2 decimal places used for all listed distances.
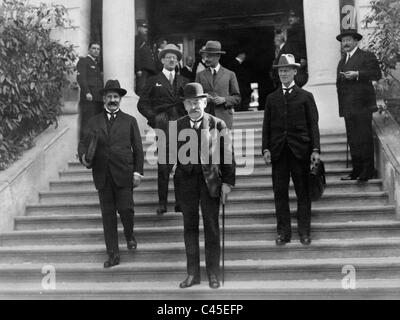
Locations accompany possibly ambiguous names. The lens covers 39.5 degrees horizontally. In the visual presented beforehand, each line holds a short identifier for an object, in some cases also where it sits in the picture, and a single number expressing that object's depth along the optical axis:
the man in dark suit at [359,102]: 6.49
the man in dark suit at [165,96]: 6.57
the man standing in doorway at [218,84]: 6.50
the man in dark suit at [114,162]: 5.68
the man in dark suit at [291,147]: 5.64
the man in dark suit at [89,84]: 8.32
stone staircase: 5.23
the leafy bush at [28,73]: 7.19
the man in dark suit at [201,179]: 5.12
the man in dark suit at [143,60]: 9.45
